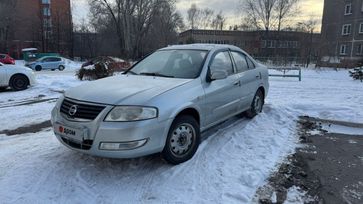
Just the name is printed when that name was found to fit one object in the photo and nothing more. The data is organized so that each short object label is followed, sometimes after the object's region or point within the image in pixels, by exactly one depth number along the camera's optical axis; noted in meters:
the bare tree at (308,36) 34.81
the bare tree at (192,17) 84.00
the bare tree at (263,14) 53.53
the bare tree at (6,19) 45.09
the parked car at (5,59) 28.74
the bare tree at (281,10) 53.41
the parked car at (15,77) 10.93
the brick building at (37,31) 49.69
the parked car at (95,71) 13.98
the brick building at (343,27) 42.34
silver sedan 3.45
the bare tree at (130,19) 47.44
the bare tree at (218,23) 84.94
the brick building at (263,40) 42.75
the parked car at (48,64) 29.19
